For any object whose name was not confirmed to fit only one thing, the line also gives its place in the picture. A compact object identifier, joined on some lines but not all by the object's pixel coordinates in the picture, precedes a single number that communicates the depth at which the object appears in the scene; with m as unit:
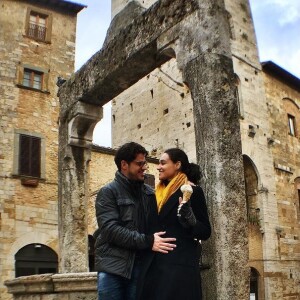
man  3.13
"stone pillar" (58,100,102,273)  6.88
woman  2.88
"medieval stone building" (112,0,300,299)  17.48
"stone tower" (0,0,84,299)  13.71
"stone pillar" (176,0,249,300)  4.18
